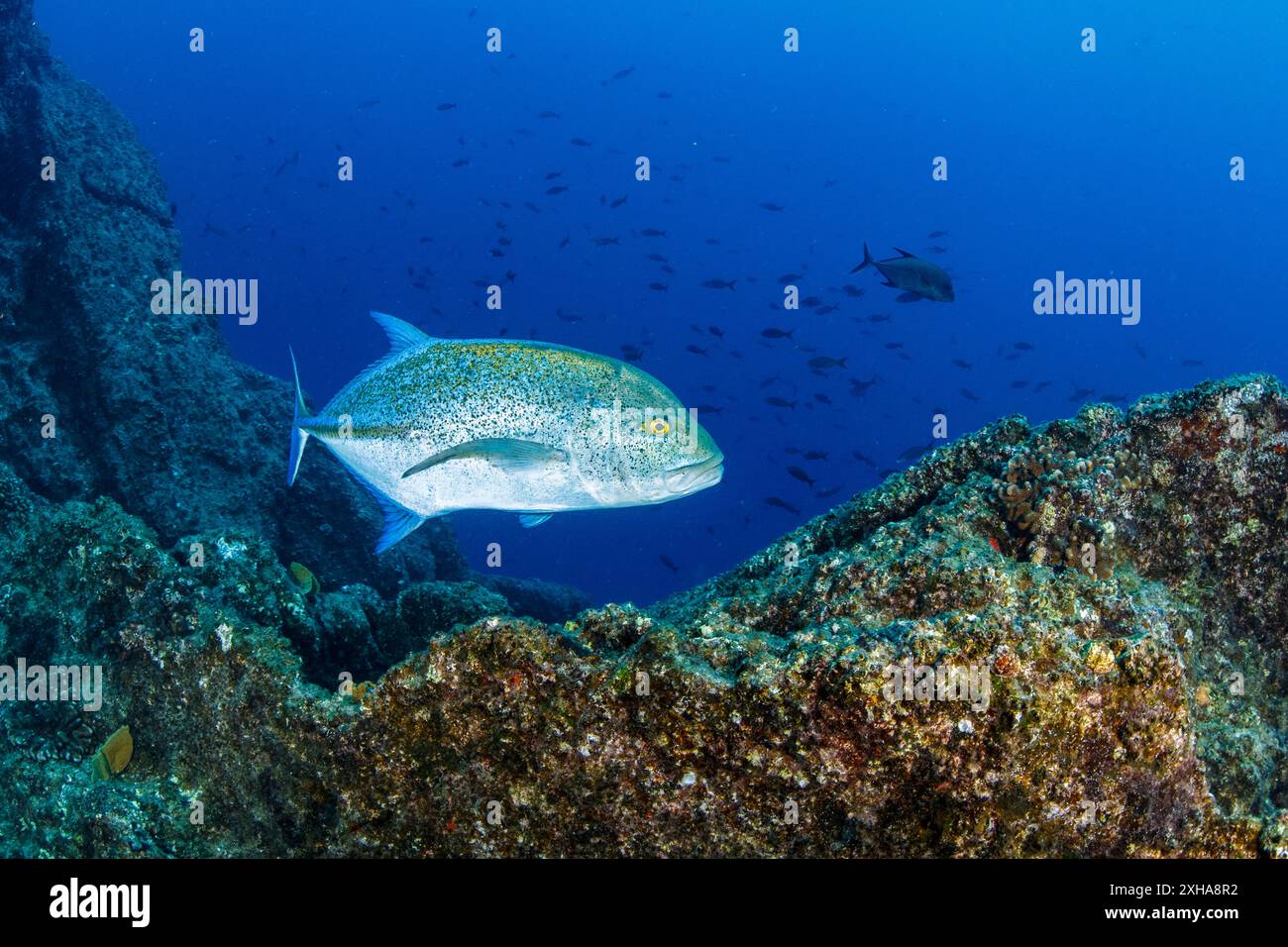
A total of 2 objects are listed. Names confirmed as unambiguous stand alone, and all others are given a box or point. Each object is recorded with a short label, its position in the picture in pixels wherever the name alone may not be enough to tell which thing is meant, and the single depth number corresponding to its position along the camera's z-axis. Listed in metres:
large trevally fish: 2.91
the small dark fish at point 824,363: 14.79
